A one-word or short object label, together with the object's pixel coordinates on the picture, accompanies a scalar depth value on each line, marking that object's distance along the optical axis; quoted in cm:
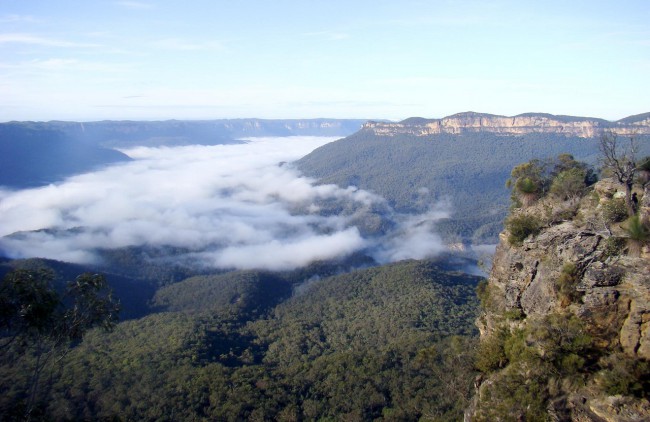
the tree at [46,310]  1656
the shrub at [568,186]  2217
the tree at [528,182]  2488
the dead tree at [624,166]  1723
